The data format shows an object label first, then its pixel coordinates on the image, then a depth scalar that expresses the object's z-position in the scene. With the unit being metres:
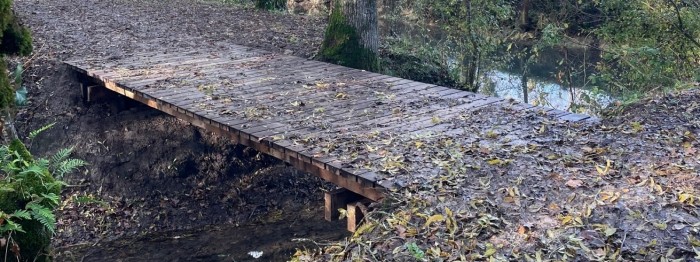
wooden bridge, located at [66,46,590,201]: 5.56
